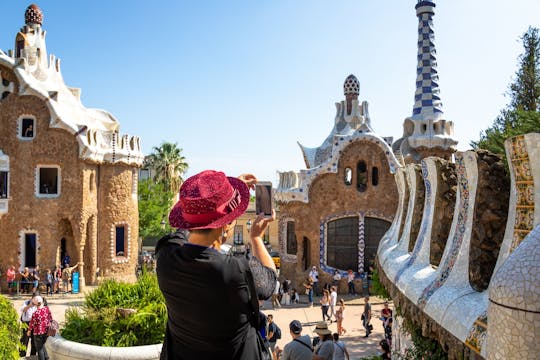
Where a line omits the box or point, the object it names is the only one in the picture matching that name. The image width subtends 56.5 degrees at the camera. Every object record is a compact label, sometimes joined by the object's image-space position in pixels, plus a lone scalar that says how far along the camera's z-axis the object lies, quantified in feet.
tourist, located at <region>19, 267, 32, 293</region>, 58.44
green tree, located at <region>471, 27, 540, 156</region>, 64.95
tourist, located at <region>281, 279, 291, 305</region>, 55.72
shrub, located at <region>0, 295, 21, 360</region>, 17.92
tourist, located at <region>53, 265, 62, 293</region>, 58.85
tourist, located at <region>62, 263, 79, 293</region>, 59.52
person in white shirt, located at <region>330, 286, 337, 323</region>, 46.55
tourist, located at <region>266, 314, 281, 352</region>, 22.26
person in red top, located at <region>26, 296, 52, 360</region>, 25.85
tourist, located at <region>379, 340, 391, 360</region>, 23.76
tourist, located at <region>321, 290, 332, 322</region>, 45.29
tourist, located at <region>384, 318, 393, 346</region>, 30.41
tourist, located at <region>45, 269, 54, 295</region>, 58.23
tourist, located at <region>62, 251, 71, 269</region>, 62.02
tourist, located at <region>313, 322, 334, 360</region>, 17.53
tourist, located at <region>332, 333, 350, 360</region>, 18.29
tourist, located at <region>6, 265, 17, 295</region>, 58.54
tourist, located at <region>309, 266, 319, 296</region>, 61.85
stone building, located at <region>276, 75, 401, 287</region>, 63.93
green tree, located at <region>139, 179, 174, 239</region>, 88.48
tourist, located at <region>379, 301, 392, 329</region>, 32.12
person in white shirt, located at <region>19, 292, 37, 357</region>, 26.73
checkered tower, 69.67
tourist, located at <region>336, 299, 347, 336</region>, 40.40
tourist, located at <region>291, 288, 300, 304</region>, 56.95
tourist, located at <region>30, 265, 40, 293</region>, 57.47
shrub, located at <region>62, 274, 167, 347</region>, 19.66
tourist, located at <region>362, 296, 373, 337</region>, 39.75
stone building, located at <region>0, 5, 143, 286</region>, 60.08
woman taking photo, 6.63
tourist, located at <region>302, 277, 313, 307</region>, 56.13
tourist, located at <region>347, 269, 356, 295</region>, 61.67
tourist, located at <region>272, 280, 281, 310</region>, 53.47
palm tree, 102.94
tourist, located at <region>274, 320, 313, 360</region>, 14.74
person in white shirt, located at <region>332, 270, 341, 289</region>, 62.18
